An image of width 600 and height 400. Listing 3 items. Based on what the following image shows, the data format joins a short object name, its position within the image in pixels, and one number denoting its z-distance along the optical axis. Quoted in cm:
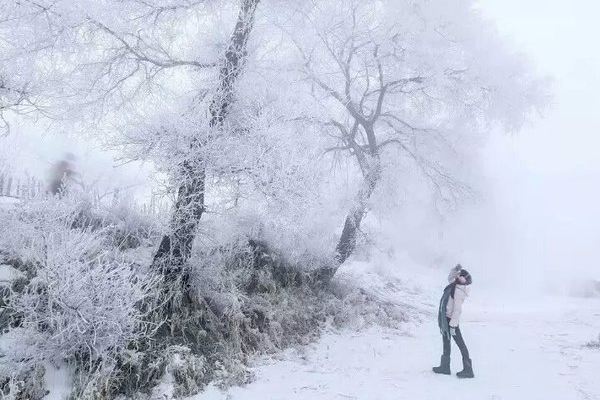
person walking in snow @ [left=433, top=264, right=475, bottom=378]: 686
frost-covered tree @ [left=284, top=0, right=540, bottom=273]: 1120
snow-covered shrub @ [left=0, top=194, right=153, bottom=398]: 493
